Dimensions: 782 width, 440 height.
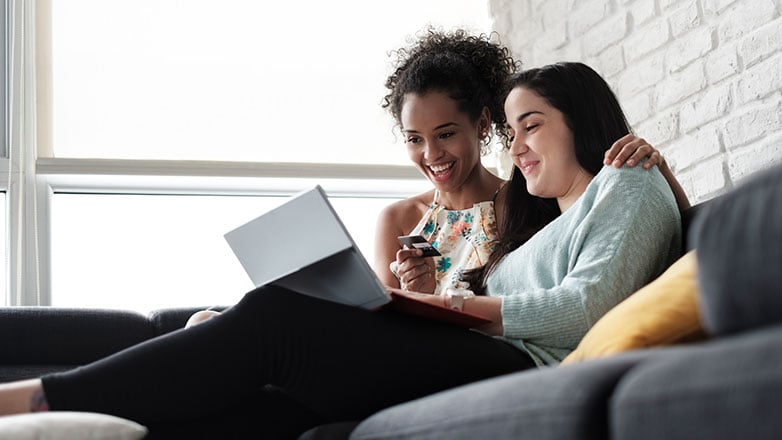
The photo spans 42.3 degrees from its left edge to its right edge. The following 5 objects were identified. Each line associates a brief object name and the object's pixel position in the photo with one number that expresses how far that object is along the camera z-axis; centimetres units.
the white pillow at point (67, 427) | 126
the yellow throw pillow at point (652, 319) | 126
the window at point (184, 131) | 347
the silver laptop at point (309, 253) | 166
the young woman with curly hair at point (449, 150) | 259
